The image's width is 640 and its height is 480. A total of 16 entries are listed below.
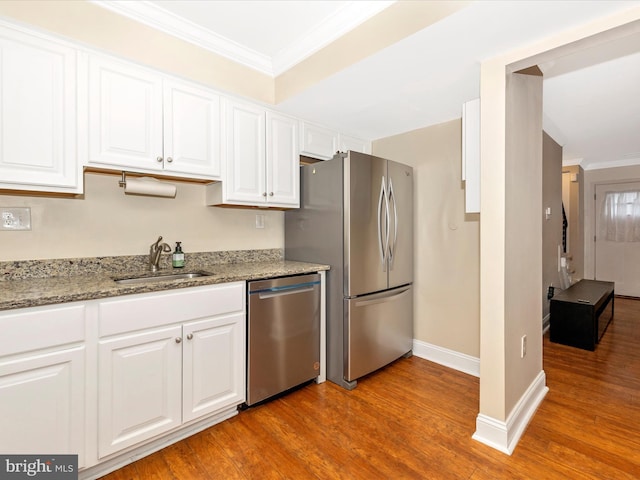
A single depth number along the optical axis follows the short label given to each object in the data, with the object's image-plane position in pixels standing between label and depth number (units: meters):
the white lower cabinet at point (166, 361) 1.54
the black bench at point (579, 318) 3.19
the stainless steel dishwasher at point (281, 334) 2.06
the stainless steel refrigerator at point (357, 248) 2.39
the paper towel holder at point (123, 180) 1.93
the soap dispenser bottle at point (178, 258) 2.26
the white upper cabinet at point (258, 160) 2.28
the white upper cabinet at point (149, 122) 1.73
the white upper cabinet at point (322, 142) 2.76
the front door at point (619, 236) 5.38
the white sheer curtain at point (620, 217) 5.36
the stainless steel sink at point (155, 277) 2.00
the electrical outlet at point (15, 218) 1.74
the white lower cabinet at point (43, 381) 1.29
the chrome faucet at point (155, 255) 2.17
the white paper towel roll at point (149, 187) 1.96
